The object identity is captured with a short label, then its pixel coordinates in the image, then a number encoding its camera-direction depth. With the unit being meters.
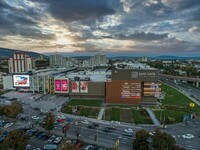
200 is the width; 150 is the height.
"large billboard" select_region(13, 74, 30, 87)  73.64
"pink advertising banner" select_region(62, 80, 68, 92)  65.77
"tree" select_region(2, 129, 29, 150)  26.24
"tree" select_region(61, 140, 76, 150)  24.99
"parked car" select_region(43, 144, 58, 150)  29.40
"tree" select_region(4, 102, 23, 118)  41.12
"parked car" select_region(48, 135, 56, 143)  32.04
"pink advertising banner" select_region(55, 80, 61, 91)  66.72
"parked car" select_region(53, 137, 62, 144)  31.75
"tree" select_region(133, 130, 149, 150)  26.36
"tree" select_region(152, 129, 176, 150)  25.51
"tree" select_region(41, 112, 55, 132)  34.73
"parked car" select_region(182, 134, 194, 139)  34.83
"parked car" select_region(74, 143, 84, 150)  30.46
